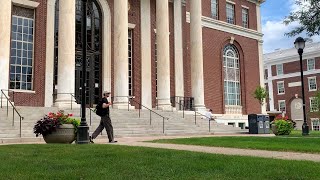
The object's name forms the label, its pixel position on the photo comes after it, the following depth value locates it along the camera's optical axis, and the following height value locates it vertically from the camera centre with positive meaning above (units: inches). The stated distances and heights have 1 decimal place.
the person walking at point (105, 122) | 542.8 -17.7
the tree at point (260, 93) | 1432.1 +52.9
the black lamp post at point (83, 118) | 485.7 -10.6
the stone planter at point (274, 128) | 868.5 -46.8
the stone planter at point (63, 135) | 502.3 -32.6
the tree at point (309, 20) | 565.3 +129.6
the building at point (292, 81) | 2345.0 +167.8
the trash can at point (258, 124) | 979.3 -40.7
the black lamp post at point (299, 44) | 822.5 +135.6
